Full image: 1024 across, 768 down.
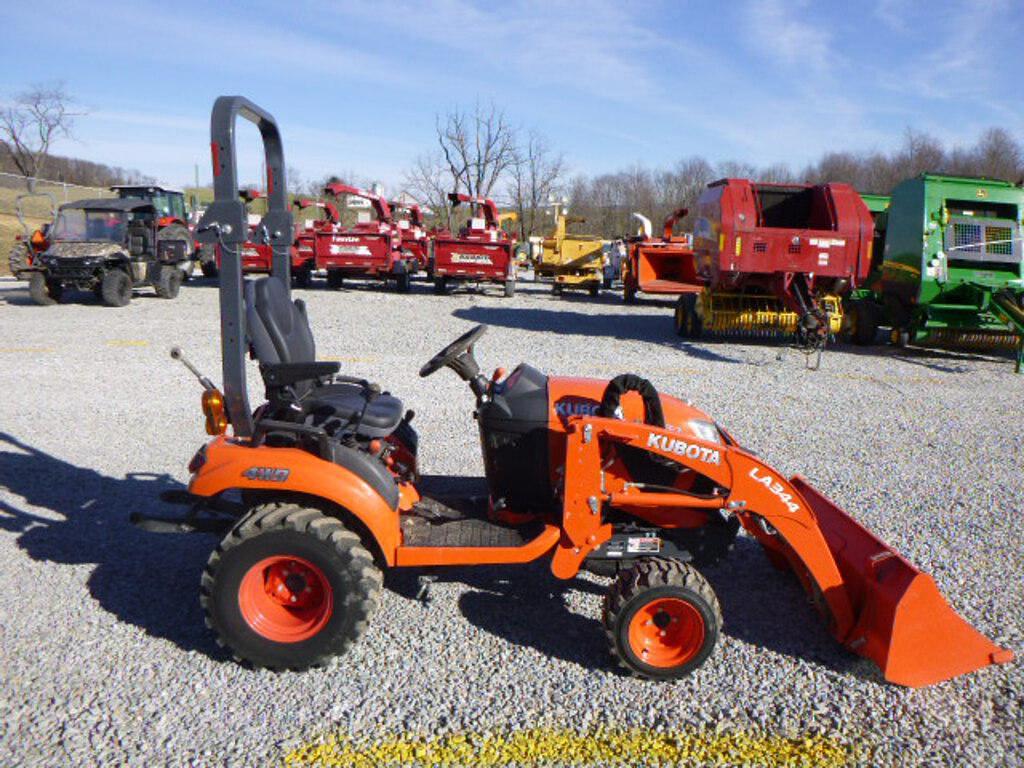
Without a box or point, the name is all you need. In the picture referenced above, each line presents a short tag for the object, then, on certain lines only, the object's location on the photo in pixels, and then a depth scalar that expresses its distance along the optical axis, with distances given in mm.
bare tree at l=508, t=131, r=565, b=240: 39344
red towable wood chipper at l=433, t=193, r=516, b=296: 17172
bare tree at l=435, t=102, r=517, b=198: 37219
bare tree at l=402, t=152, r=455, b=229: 38281
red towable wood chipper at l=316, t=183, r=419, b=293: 16969
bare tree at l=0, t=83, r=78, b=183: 41438
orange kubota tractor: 2951
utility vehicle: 13273
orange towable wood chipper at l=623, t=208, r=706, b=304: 15469
